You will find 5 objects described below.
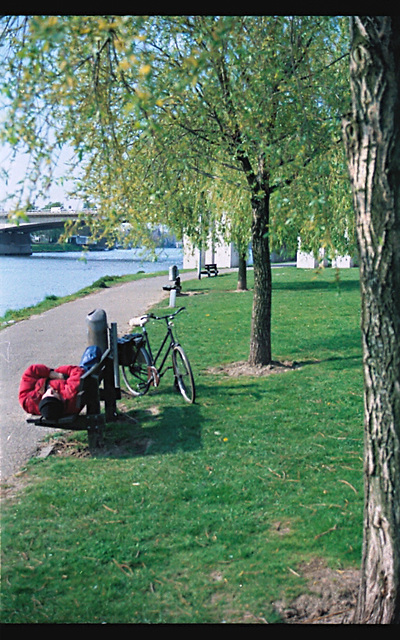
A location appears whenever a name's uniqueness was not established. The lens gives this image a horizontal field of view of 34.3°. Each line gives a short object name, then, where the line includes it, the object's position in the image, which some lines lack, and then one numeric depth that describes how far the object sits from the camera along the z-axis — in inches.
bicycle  295.6
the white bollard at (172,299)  671.8
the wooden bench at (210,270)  1150.3
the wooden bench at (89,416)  223.5
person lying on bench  222.4
